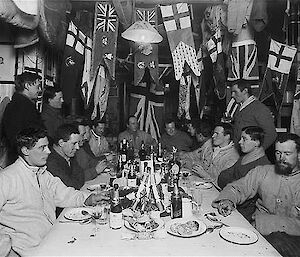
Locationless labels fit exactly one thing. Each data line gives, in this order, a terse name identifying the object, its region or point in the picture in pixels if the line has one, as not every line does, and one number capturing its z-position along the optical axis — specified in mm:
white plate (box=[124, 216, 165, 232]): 1809
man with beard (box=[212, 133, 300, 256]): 2271
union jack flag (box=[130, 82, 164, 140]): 7156
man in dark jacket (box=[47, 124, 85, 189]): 2852
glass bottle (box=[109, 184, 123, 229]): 1845
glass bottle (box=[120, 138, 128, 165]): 4012
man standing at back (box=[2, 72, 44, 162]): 3250
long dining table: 1552
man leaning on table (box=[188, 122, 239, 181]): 3733
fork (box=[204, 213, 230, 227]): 1988
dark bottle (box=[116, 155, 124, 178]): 3302
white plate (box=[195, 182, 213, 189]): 2891
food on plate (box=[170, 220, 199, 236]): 1784
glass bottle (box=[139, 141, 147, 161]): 3871
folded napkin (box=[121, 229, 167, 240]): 1714
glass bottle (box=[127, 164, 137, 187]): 2678
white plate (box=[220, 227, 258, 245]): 1678
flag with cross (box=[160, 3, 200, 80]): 3756
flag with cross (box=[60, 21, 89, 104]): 3689
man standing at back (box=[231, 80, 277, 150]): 3654
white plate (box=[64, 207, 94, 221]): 2016
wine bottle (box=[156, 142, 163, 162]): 4116
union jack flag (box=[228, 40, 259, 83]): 4160
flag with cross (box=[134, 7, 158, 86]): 3949
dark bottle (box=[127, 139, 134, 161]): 4000
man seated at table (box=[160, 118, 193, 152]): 5684
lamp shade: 3203
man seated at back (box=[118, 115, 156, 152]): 5648
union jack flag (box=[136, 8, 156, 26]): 3826
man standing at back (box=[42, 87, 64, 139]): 4152
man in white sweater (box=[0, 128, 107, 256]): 2045
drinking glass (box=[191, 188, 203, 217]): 2154
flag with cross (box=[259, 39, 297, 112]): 3959
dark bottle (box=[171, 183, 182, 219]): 2039
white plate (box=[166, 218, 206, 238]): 1750
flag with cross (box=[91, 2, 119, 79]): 3773
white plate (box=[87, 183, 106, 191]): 2835
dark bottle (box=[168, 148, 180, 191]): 2572
